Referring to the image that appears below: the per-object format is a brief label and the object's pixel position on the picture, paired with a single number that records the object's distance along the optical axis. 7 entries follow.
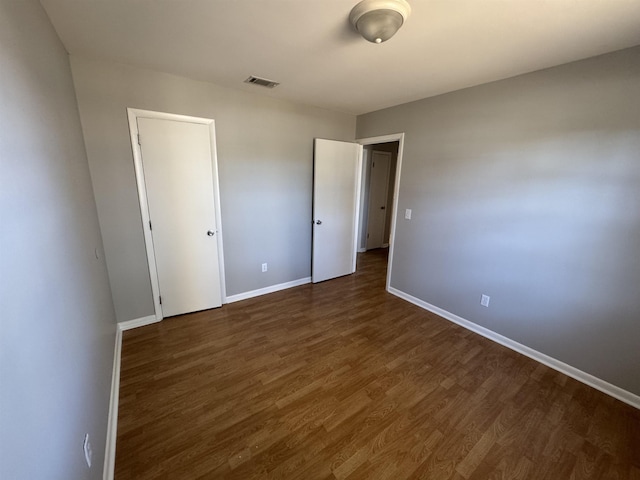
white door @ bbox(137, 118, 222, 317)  2.40
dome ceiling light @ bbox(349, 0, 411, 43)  1.30
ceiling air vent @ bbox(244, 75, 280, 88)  2.40
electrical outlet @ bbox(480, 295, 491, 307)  2.52
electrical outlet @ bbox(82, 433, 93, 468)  1.06
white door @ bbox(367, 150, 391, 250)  5.22
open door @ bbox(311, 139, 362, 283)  3.43
